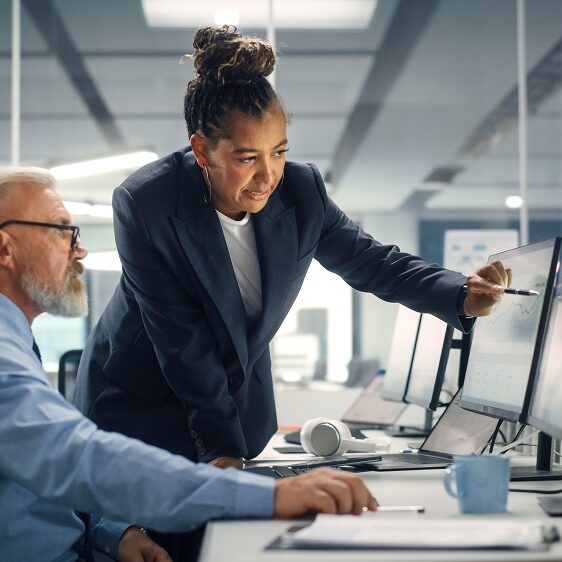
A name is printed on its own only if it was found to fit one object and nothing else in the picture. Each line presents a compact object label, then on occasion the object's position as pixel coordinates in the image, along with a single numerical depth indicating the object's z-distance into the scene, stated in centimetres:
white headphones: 216
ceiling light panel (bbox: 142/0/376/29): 478
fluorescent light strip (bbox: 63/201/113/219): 474
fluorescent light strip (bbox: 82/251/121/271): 469
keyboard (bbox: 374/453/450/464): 191
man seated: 114
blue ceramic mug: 123
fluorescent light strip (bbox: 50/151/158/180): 486
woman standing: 180
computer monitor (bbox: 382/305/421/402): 283
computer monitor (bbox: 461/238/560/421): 159
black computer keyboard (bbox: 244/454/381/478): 175
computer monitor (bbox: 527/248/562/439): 146
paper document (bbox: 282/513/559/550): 98
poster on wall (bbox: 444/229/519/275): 482
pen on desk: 127
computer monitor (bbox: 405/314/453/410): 244
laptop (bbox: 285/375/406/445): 307
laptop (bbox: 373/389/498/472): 196
